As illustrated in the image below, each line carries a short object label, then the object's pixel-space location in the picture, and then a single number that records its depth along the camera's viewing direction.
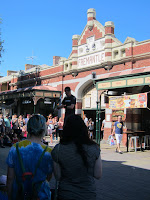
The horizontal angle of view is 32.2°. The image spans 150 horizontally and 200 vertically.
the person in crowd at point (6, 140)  14.00
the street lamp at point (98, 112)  13.00
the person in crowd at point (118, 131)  12.46
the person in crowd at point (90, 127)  19.66
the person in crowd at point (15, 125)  14.80
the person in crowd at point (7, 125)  14.19
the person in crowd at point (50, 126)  16.71
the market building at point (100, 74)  12.47
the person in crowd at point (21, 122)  16.39
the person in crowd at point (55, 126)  17.66
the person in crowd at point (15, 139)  14.32
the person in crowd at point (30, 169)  2.73
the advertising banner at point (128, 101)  11.90
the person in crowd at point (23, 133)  14.57
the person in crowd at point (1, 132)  13.30
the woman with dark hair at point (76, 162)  2.61
